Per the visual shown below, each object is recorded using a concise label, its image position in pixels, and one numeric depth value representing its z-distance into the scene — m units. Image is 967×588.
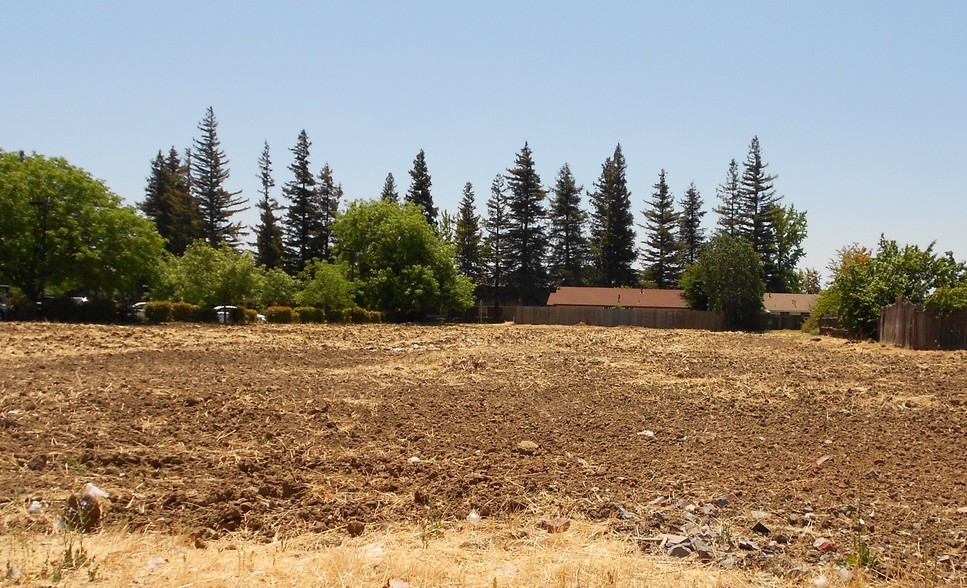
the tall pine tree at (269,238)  64.50
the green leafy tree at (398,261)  48.59
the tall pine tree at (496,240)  71.00
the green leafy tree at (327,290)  44.41
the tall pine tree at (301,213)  64.19
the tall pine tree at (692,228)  73.25
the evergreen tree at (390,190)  72.00
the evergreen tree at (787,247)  70.75
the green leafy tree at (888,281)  29.95
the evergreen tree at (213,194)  63.09
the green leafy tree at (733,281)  52.50
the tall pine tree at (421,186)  69.12
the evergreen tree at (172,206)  61.38
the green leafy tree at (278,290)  50.91
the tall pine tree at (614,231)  71.38
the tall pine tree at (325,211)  65.12
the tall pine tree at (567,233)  72.38
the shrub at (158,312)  33.81
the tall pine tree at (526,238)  69.81
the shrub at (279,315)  38.09
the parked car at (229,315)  35.47
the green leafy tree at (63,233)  33.91
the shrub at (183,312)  34.56
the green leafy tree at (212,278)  39.08
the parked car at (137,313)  34.79
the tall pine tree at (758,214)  68.75
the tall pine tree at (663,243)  72.06
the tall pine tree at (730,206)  70.94
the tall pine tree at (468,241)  71.94
